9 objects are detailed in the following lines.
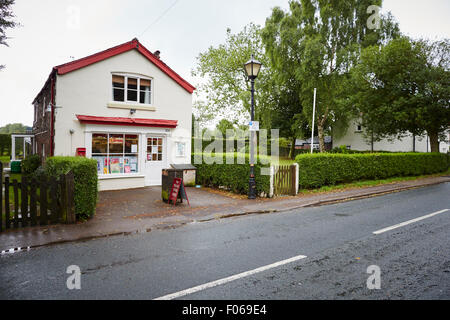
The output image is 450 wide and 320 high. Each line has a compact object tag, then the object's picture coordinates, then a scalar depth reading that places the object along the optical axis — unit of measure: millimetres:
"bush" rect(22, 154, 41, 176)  17077
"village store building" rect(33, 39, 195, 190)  12062
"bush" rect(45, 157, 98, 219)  7441
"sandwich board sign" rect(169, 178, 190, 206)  9766
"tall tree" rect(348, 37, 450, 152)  19172
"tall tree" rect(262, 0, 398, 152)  26922
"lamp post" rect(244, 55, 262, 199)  10625
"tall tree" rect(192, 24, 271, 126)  33156
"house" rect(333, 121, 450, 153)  32719
